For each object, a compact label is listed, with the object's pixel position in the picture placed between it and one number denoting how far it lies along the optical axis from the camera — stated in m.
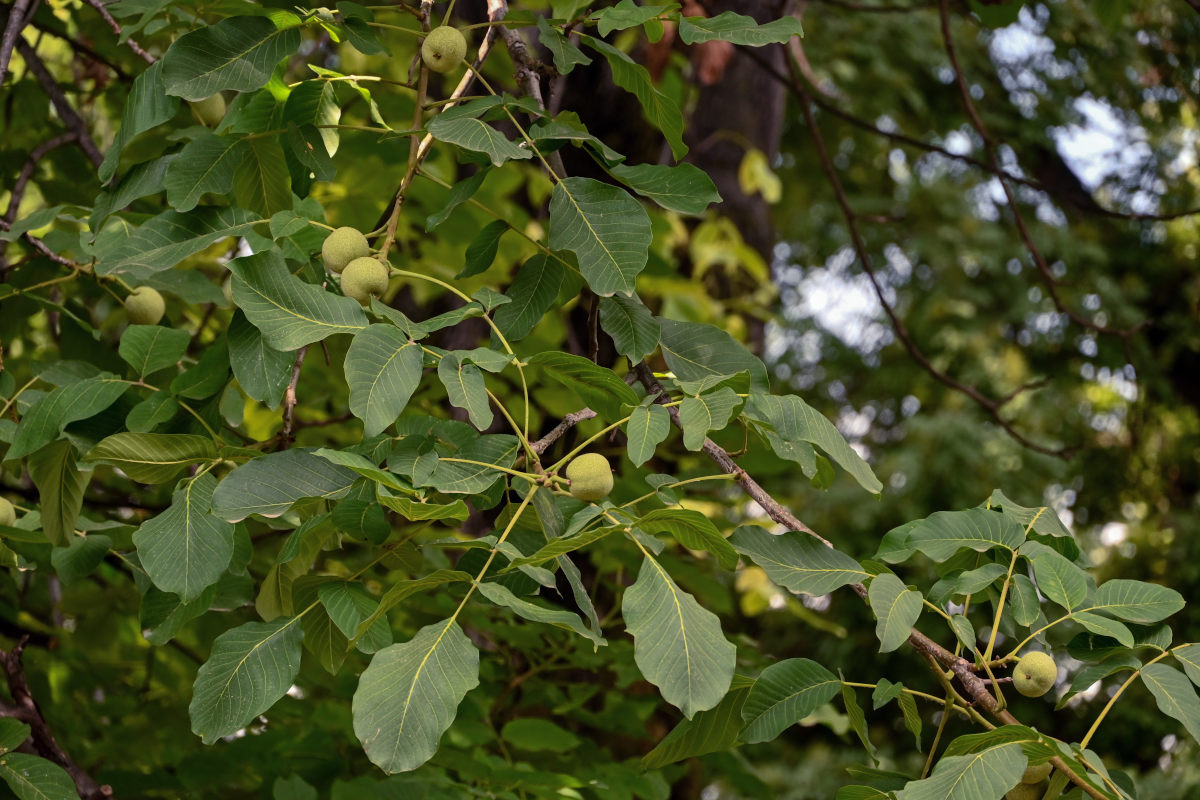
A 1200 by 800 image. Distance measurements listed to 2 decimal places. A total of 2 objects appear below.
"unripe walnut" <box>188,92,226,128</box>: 2.88
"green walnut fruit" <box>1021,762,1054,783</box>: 2.32
